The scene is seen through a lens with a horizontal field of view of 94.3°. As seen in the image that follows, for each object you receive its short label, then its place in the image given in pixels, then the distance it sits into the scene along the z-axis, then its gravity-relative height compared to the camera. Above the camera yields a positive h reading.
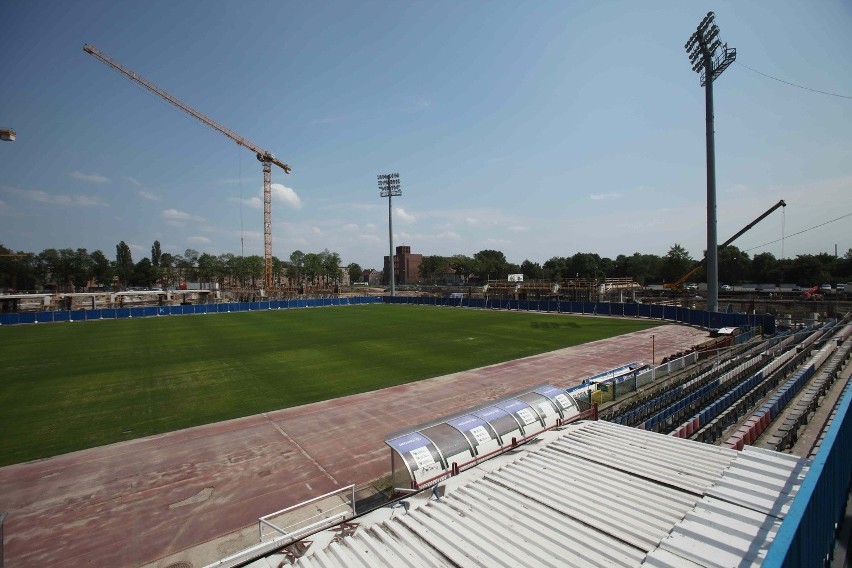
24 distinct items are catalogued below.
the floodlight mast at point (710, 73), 39.81 +21.61
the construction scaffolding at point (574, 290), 73.59 -1.24
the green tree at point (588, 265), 152.62 +7.21
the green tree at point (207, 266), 160.12 +8.00
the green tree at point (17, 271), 124.49 +5.35
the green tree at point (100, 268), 148.89 +7.00
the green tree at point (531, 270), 170.88 +6.07
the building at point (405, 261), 198.25 +11.87
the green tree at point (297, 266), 172.00 +8.44
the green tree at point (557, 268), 160.88 +6.37
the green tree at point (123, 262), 160.25 +9.87
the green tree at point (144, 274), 159.00 +4.88
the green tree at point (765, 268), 109.84 +4.04
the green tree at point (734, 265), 116.44 +5.27
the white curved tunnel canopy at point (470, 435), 9.71 -4.13
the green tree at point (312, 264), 172.88 +9.23
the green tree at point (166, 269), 169.62 +7.61
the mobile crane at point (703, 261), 58.28 +5.36
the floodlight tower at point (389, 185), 87.69 +22.20
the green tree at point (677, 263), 117.33 +5.87
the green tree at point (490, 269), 168.75 +6.56
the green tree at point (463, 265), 176.50 +8.53
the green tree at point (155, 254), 181.50 +14.80
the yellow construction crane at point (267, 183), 119.19 +32.36
